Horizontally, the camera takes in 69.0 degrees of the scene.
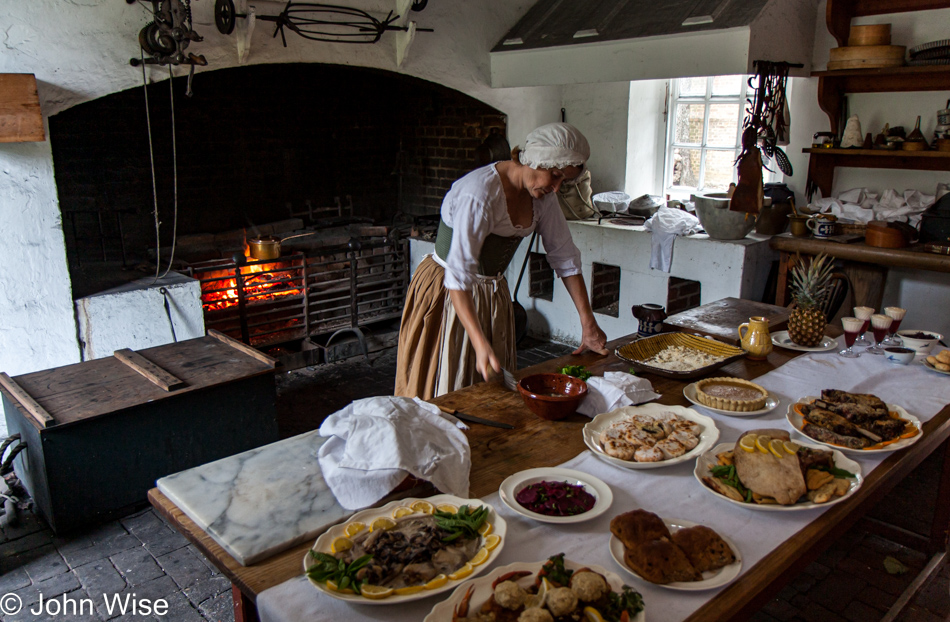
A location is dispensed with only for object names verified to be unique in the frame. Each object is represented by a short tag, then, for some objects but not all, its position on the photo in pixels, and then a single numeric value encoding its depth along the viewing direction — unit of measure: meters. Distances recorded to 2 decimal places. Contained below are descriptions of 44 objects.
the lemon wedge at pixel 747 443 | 1.73
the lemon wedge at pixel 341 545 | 1.40
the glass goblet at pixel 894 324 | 2.62
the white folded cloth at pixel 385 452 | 1.59
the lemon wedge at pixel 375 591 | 1.26
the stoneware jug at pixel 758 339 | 2.58
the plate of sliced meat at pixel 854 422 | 1.89
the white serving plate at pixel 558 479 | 1.53
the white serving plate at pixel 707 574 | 1.32
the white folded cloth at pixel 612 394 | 2.09
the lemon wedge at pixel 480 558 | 1.36
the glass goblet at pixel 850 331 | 2.60
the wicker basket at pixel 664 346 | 2.46
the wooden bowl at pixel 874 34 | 4.23
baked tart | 2.11
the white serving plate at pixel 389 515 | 1.26
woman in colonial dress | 2.38
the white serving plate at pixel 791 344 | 2.70
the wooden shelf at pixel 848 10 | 4.34
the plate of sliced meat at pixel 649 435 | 1.79
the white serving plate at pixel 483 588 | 1.21
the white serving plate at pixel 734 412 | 2.09
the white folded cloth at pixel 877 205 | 4.31
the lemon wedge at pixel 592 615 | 1.17
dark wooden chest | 2.94
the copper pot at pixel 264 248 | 4.96
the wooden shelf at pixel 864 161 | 4.26
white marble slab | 1.47
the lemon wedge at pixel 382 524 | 1.45
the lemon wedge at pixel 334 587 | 1.28
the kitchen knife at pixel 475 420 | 2.01
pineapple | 2.71
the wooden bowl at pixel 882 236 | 4.07
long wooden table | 1.38
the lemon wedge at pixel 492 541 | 1.40
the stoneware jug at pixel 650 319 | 2.79
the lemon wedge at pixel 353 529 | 1.45
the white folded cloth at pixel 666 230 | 4.75
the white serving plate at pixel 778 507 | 1.58
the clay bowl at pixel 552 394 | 2.03
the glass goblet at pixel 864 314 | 2.65
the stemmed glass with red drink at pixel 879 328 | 2.62
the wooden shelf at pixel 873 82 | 4.17
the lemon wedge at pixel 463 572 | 1.32
